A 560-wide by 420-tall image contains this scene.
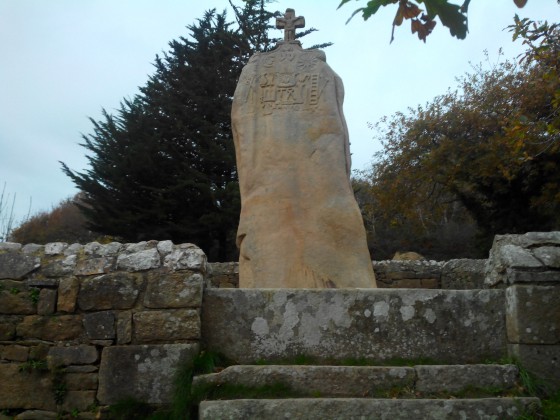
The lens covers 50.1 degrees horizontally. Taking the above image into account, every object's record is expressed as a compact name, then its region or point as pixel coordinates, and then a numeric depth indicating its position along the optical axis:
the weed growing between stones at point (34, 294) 3.92
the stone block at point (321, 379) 3.52
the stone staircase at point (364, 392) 3.33
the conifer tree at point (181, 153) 17.88
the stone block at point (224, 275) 8.41
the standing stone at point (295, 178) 5.59
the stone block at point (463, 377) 3.57
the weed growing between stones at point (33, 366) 3.74
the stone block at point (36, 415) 3.67
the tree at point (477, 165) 16.44
